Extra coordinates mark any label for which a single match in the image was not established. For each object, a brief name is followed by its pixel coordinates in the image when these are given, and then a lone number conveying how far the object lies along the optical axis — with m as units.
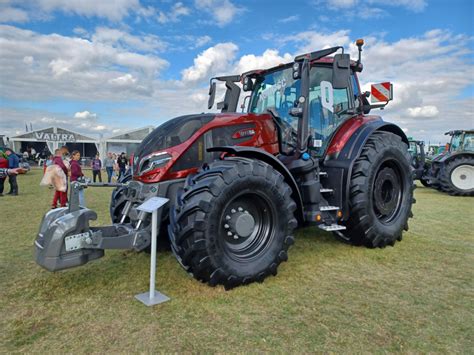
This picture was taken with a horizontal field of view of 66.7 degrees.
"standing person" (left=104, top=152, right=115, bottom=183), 16.11
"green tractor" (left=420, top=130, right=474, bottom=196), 11.93
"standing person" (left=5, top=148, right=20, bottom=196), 11.15
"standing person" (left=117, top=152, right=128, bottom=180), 16.97
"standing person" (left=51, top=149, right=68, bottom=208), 7.53
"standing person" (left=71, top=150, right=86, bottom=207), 8.53
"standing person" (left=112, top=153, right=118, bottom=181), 16.98
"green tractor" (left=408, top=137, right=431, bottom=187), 13.27
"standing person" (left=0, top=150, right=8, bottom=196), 10.66
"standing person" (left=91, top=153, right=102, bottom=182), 15.59
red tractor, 3.17
